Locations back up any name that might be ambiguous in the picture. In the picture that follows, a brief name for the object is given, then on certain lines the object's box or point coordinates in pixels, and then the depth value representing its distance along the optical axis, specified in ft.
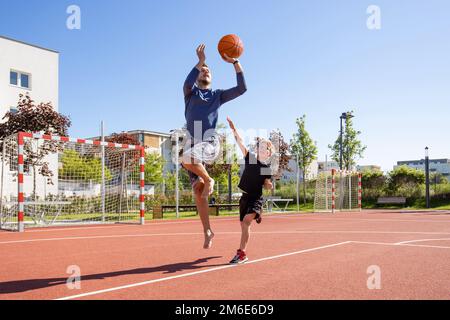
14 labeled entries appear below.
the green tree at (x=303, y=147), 125.80
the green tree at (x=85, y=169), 62.03
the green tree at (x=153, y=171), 142.00
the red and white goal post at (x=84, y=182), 53.31
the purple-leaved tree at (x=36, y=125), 62.13
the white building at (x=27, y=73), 89.04
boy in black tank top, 18.51
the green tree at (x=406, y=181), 118.01
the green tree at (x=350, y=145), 126.82
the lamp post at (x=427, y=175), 98.26
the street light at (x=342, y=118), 118.42
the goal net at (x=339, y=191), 93.56
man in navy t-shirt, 18.58
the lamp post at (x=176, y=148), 60.00
